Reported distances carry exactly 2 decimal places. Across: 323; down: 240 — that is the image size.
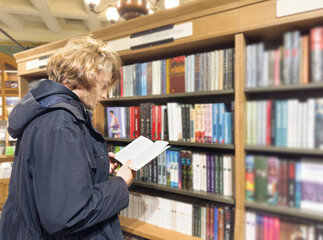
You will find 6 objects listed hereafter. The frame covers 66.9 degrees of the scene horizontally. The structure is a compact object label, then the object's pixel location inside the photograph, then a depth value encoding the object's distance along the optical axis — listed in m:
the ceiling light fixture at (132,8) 2.16
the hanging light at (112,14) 2.84
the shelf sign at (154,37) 1.43
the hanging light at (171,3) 2.69
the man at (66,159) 0.79
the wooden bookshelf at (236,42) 1.11
